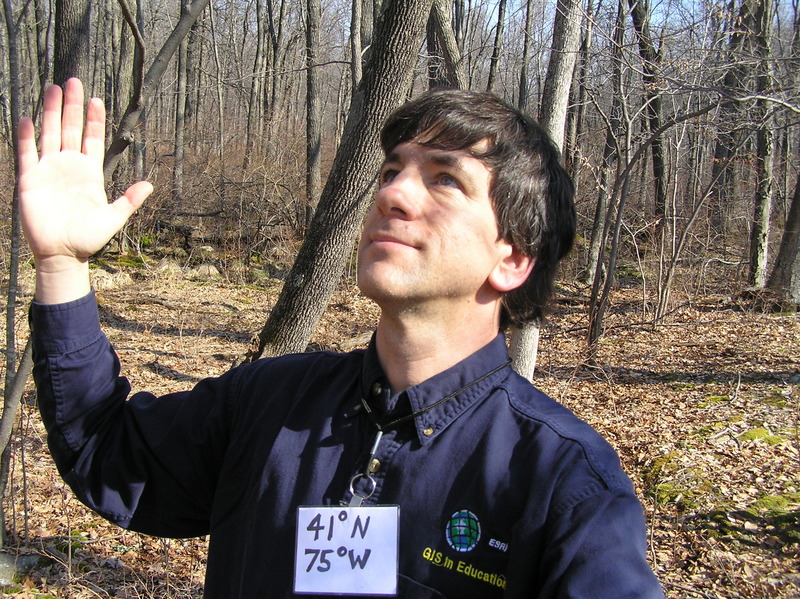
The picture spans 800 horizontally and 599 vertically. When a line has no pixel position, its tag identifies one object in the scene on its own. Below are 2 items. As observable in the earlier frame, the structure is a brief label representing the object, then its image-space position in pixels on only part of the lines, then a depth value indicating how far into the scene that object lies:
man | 1.20
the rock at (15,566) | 3.40
